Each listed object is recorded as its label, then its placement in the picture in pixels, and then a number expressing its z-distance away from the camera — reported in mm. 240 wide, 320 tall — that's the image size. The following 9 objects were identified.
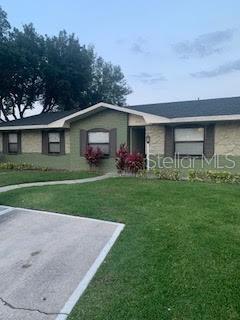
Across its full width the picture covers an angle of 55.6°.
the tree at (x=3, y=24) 15482
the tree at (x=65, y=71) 18176
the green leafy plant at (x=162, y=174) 8935
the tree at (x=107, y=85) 21411
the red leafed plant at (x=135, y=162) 9624
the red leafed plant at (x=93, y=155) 10542
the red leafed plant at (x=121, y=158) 9884
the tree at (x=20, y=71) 15930
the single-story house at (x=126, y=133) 8996
